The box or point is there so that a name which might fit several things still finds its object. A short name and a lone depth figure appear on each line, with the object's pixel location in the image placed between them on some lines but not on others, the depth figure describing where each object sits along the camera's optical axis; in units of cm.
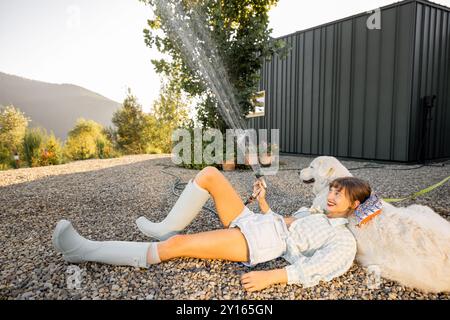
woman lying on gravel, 181
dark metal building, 715
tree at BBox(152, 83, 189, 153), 1271
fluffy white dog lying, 164
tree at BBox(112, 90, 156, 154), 1426
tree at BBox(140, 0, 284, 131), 682
